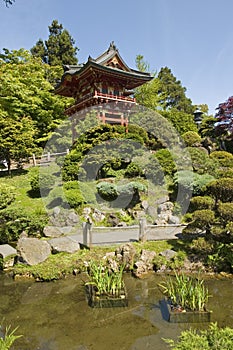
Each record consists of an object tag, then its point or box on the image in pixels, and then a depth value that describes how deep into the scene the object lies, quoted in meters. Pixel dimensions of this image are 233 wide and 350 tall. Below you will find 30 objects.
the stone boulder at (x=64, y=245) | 7.41
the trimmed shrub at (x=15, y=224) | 8.23
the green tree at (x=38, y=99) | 19.42
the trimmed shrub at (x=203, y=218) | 6.66
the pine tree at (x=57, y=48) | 31.44
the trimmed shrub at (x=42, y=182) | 12.07
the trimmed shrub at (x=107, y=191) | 11.70
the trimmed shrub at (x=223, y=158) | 13.68
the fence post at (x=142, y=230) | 7.97
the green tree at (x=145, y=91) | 24.62
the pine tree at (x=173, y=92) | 36.06
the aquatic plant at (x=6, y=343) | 2.95
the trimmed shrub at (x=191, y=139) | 17.22
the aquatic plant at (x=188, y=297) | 4.61
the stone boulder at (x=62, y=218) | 9.95
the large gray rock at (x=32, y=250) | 6.80
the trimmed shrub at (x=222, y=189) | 7.10
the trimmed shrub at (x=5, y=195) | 8.75
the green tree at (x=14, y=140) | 14.14
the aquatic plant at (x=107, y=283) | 5.26
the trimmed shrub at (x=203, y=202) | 6.99
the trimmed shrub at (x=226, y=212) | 6.53
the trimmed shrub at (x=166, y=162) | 13.12
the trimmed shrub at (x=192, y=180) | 11.15
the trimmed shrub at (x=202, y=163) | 12.64
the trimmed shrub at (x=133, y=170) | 13.04
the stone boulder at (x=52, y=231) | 8.88
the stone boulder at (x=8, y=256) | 6.97
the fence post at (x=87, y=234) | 7.66
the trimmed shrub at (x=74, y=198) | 10.93
